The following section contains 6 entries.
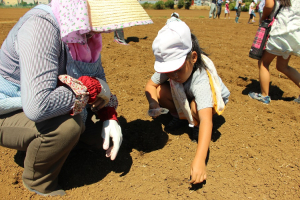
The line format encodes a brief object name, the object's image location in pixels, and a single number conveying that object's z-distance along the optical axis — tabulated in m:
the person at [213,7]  12.57
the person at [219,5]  12.21
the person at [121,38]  4.85
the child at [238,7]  11.50
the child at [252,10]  10.36
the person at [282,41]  2.50
